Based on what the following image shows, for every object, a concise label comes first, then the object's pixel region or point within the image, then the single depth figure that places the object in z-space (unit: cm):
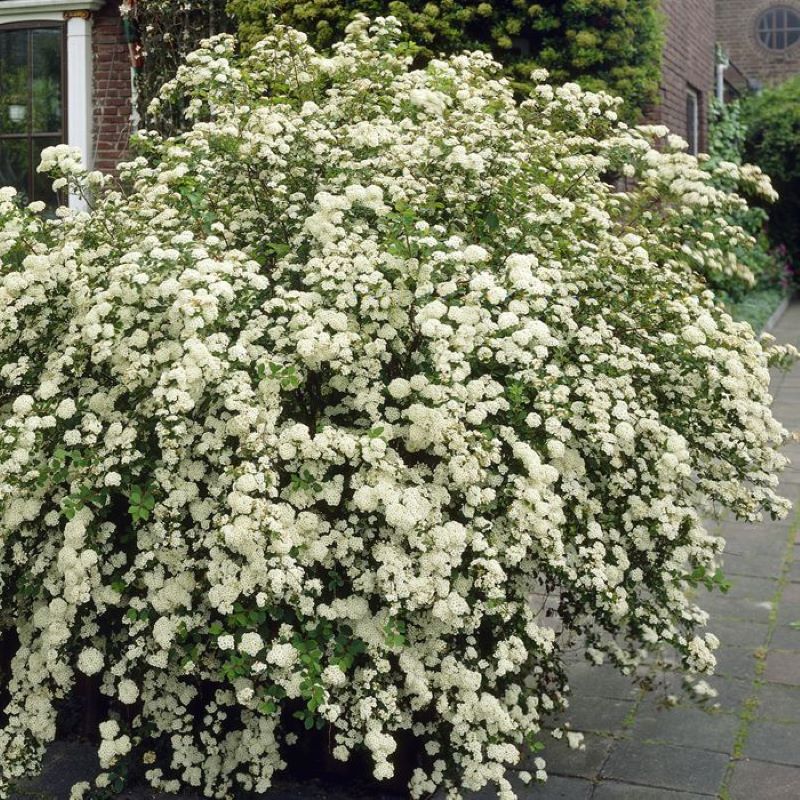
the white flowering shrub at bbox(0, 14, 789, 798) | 316
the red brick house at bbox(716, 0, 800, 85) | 2664
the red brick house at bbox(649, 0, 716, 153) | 1110
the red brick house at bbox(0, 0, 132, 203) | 1049
